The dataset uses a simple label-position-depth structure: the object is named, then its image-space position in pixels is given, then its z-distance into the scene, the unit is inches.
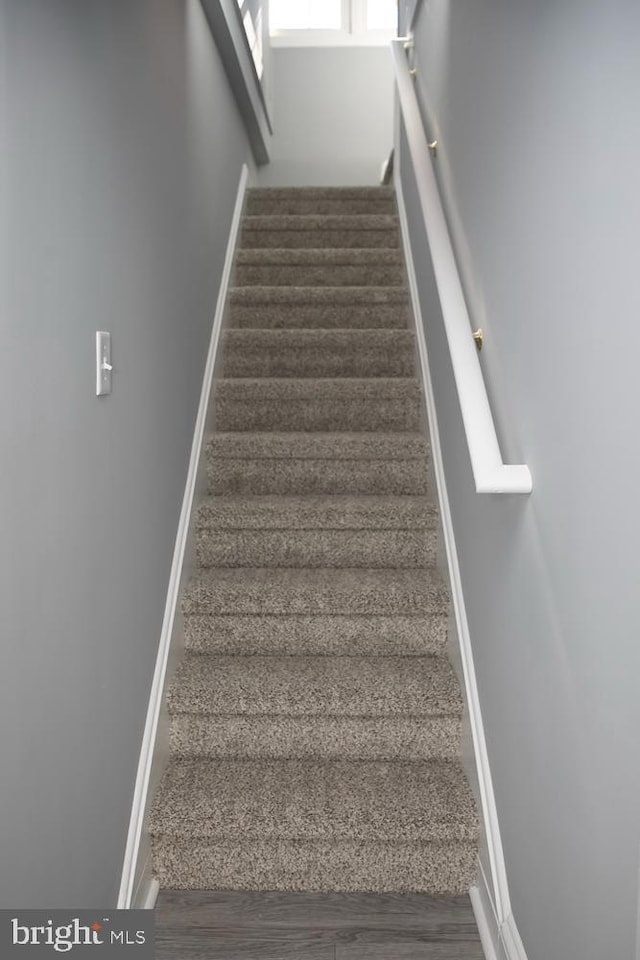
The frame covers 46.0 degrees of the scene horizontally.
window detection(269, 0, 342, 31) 210.1
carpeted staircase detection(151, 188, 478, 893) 74.4
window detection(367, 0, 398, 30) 208.8
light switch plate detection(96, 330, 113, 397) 59.8
